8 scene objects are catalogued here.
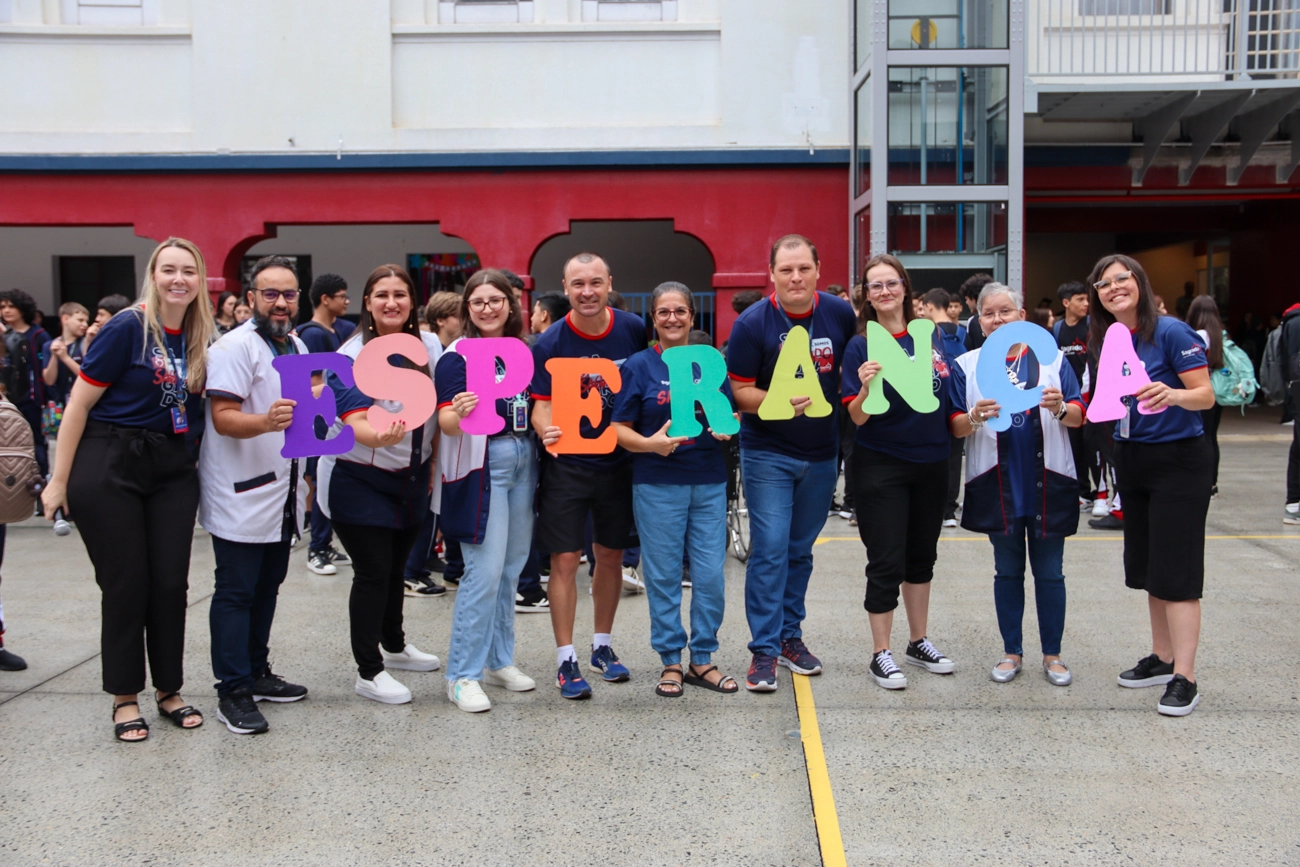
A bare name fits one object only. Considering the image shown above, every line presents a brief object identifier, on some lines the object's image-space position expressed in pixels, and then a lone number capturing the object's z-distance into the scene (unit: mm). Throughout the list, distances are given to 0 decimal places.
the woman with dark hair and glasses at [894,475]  4449
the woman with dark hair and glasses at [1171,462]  4242
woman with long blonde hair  3938
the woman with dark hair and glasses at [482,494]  4316
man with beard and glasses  4090
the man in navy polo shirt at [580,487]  4426
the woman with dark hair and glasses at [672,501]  4398
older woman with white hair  4484
